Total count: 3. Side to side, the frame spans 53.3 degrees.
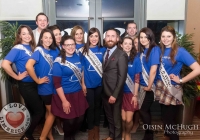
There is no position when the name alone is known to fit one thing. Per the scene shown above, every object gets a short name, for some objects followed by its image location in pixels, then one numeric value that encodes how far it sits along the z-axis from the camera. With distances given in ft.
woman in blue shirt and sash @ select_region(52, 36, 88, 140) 6.54
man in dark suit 7.00
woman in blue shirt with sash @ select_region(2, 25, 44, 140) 7.00
